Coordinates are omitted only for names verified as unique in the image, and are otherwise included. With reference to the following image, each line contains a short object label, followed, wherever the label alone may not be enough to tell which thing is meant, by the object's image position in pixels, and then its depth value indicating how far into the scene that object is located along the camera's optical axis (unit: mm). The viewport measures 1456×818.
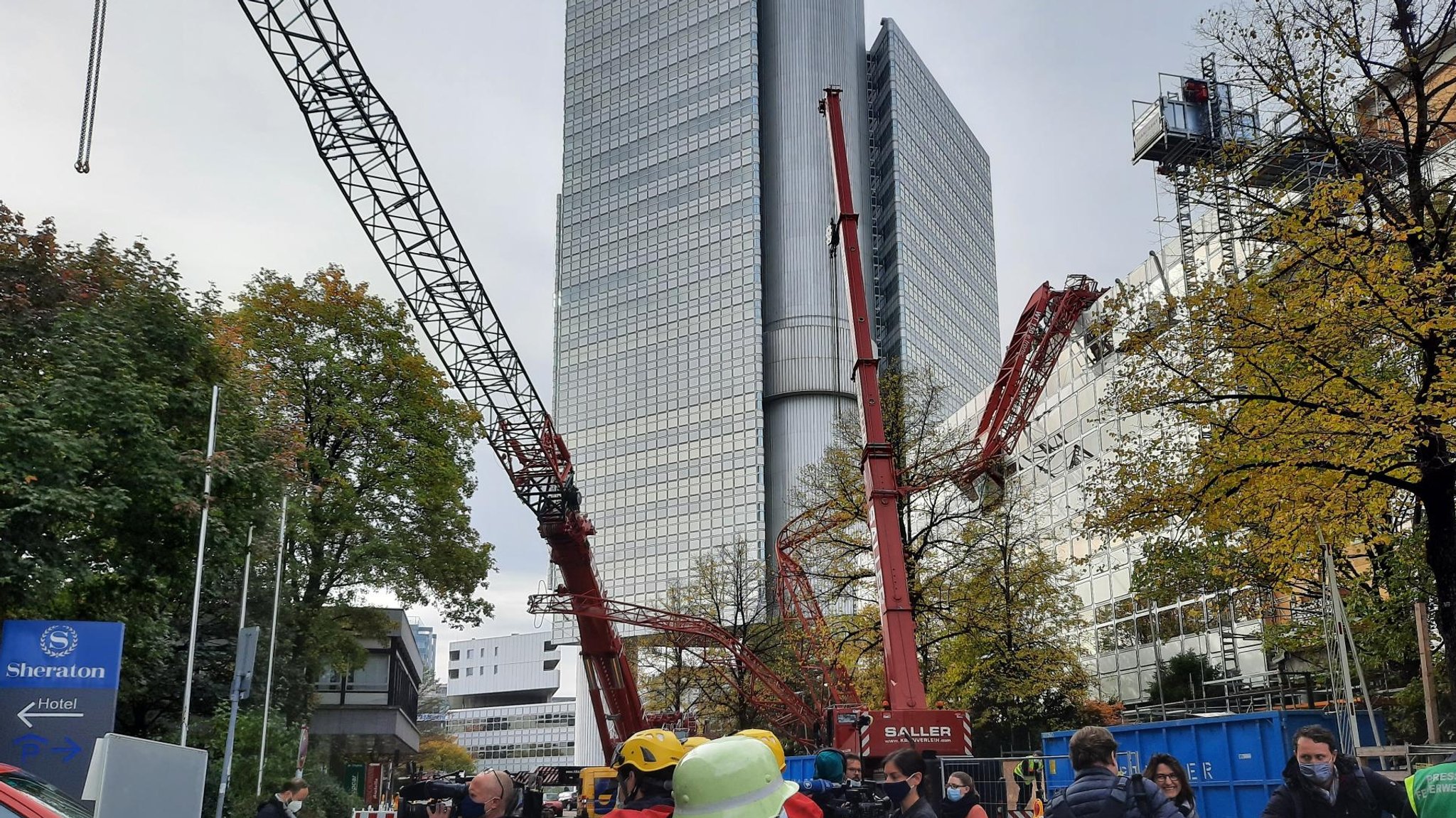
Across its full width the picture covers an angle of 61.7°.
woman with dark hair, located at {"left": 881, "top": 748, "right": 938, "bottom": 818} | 5906
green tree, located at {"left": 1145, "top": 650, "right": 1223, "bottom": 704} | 35812
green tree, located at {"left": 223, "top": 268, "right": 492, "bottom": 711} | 29078
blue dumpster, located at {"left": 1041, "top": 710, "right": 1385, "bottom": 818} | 16062
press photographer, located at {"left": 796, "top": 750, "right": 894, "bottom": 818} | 8086
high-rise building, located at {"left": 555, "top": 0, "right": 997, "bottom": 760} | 114750
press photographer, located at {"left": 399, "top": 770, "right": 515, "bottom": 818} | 5234
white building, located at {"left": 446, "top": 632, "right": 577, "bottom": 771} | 134125
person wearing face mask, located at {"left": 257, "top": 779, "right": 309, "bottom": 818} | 10719
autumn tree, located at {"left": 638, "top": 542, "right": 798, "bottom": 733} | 41375
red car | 4188
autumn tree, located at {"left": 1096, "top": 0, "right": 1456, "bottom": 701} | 14328
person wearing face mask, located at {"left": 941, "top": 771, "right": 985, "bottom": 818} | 8891
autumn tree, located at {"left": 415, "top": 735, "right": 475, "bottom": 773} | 98500
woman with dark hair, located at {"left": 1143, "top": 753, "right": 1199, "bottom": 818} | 7703
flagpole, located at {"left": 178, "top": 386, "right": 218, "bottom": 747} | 15242
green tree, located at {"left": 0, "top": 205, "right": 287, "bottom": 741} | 14867
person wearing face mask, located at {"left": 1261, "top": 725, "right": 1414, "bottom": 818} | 6574
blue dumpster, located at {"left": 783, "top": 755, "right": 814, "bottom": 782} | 27328
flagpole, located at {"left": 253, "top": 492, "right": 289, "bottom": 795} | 21356
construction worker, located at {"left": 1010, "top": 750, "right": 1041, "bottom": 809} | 21391
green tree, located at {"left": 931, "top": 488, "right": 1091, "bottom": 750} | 30984
